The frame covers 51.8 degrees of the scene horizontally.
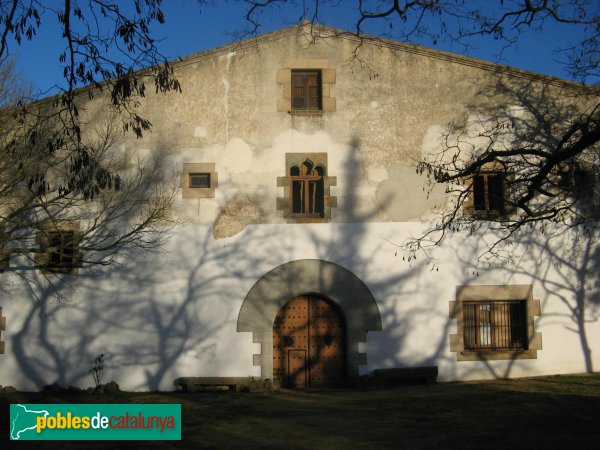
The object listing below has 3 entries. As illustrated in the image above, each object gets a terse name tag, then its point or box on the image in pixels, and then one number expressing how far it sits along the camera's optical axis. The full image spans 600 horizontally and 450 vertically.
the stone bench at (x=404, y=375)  11.45
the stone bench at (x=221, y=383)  11.28
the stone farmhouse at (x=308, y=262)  11.44
